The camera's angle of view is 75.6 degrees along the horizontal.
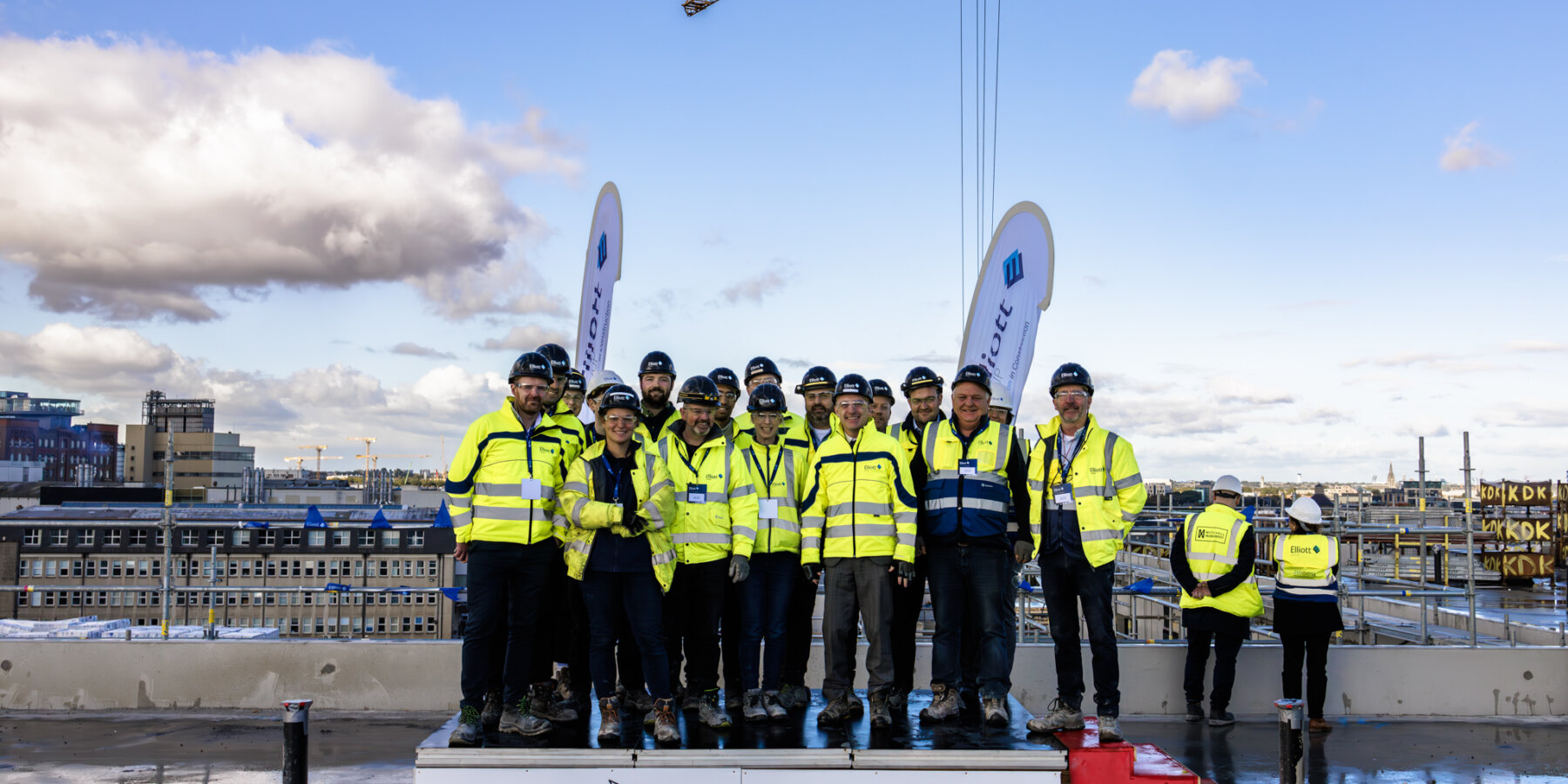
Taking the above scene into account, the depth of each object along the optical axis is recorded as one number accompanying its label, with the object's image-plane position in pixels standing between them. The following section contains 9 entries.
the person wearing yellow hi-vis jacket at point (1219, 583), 7.75
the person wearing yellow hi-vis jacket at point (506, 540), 5.50
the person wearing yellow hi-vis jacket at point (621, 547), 5.52
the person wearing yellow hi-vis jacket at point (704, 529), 5.81
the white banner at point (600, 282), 13.05
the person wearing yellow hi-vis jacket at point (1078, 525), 5.81
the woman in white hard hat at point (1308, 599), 7.86
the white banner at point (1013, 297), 10.20
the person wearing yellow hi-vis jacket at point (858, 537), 5.82
